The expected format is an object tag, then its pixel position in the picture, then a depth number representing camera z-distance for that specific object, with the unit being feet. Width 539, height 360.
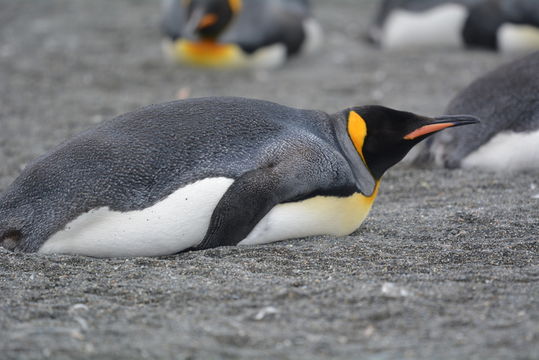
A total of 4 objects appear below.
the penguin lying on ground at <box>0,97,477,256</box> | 24.32
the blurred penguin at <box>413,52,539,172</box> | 34.45
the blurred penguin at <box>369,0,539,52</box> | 62.39
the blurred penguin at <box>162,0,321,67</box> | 61.21
